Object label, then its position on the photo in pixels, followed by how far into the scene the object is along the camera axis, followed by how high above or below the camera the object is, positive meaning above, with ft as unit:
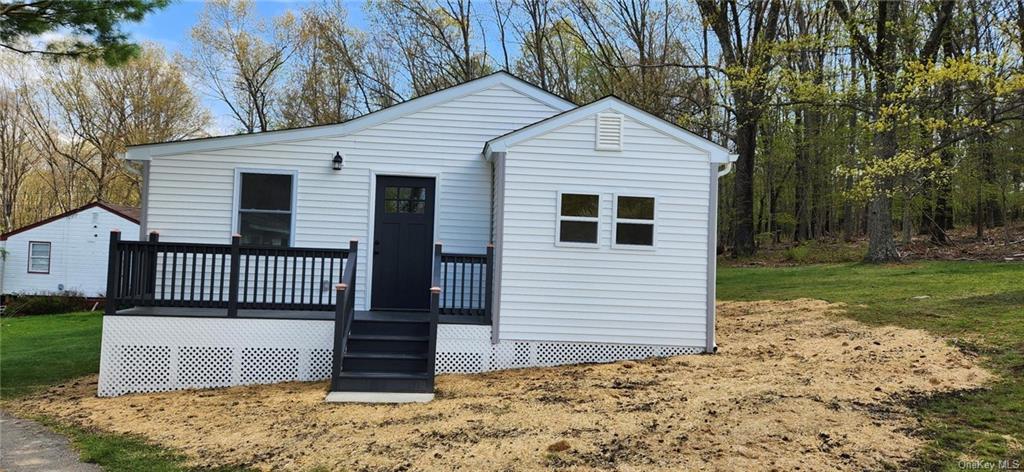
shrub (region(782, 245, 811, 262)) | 60.90 +0.61
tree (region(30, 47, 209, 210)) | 89.45 +20.06
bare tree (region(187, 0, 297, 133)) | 88.63 +28.81
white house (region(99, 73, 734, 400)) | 21.38 +0.02
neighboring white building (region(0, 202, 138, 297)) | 67.56 -2.81
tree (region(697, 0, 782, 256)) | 45.32 +14.66
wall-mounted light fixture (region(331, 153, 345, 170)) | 25.44 +3.57
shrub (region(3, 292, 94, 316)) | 65.26 -8.50
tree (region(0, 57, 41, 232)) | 94.43 +13.66
